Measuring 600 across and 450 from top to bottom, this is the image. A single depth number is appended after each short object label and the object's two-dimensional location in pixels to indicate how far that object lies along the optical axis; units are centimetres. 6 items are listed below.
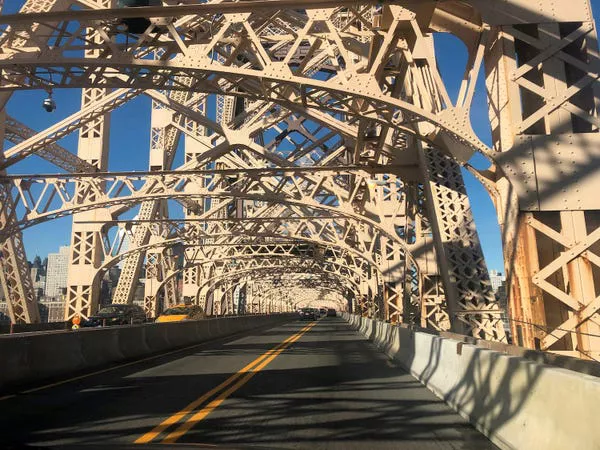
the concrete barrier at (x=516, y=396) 416
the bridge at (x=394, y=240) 654
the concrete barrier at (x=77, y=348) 1090
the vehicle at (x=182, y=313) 3200
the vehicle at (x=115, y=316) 3067
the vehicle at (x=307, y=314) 7025
